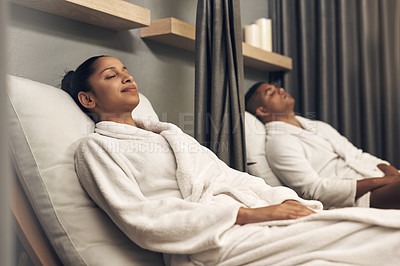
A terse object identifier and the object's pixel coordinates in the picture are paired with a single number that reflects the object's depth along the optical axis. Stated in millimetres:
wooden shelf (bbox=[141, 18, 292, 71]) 2084
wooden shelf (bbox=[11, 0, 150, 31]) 1625
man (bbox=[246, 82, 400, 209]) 2088
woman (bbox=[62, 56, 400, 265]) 1060
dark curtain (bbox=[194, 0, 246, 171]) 2064
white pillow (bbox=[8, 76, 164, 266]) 1212
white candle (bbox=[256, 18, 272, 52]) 2898
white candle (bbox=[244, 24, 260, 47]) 2832
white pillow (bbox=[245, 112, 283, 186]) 2287
